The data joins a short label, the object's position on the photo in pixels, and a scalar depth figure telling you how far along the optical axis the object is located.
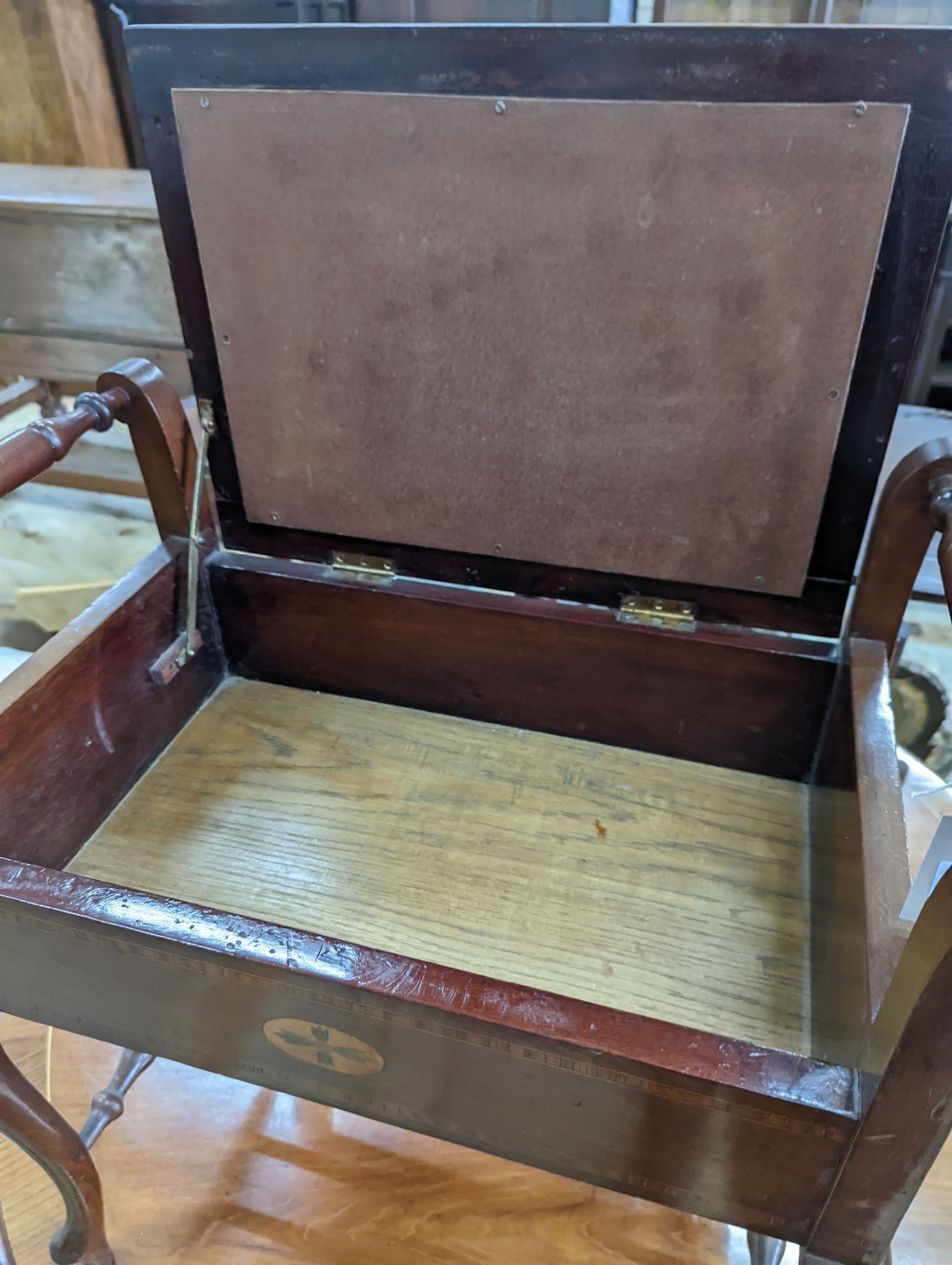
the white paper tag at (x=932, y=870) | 0.56
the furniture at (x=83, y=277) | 2.00
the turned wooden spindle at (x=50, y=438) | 0.91
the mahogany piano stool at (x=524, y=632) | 0.65
